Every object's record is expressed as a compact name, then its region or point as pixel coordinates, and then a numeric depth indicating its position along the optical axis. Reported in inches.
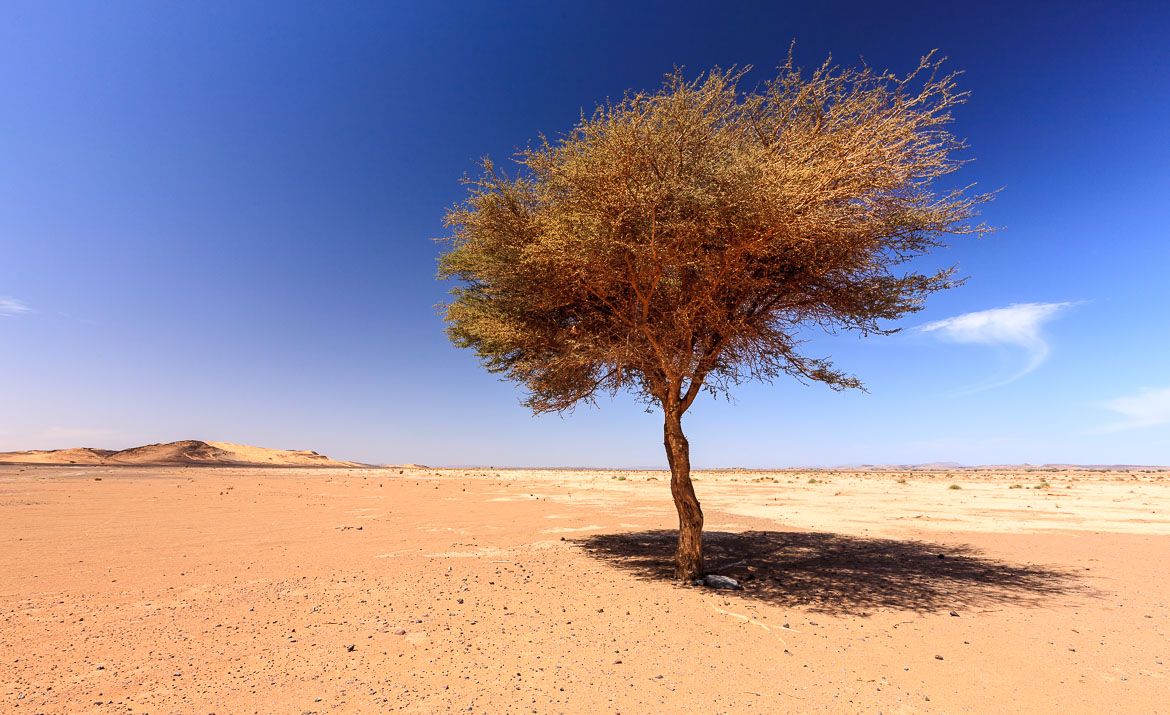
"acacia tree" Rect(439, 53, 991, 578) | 296.4
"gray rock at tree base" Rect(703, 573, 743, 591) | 334.0
